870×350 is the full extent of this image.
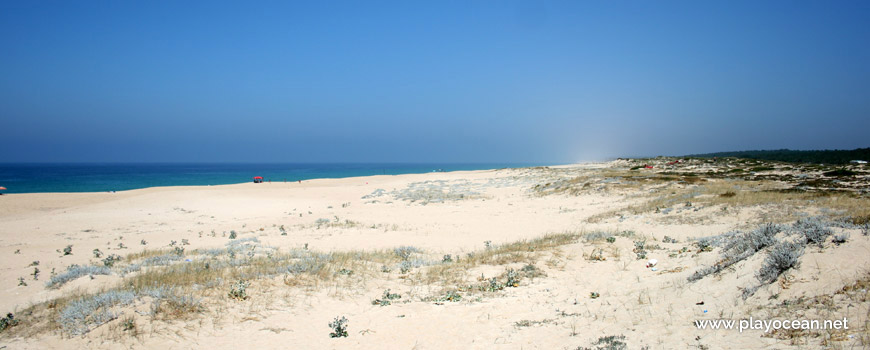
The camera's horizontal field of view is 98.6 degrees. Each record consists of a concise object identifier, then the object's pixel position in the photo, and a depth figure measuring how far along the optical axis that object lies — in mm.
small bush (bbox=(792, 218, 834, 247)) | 6327
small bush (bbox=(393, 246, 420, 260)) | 10992
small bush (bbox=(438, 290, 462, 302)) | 7148
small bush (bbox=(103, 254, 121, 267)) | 9815
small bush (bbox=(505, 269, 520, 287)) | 7836
